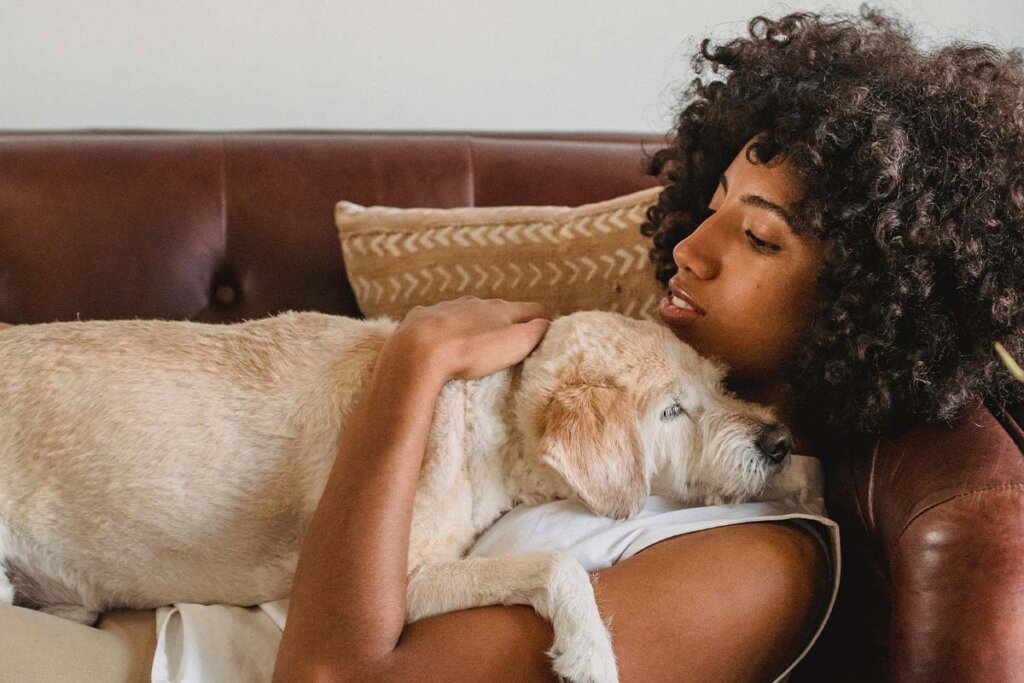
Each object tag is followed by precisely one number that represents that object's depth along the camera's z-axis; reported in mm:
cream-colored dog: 1449
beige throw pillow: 1931
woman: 1208
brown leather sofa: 2076
